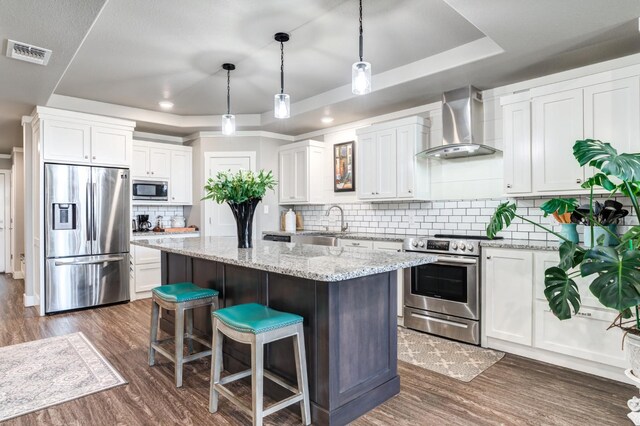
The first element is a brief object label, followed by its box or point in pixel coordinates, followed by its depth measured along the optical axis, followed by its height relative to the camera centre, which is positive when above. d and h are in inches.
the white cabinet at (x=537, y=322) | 105.5 -33.5
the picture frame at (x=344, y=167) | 203.3 +25.3
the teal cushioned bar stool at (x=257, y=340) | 75.5 -26.8
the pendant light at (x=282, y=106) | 114.1 +32.7
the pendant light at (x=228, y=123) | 136.6 +32.9
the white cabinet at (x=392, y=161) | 163.0 +23.4
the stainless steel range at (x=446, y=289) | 131.8 -28.6
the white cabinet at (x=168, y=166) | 214.8 +28.2
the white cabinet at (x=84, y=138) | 172.2 +36.7
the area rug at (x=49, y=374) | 94.3 -46.3
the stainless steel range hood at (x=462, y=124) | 145.6 +35.1
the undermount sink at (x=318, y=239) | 177.8 -12.7
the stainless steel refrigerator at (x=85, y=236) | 174.1 -10.7
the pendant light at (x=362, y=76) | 90.8 +33.1
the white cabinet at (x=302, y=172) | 213.5 +24.1
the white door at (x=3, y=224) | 297.3 -7.9
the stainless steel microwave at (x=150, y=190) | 213.0 +13.6
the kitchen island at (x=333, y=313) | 79.7 -23.2
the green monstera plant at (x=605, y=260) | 71.6 -9.8
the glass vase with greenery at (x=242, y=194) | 116.1 +6.0
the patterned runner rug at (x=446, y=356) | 111.5 -46.5
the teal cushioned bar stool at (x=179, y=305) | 100.8 -25.4
